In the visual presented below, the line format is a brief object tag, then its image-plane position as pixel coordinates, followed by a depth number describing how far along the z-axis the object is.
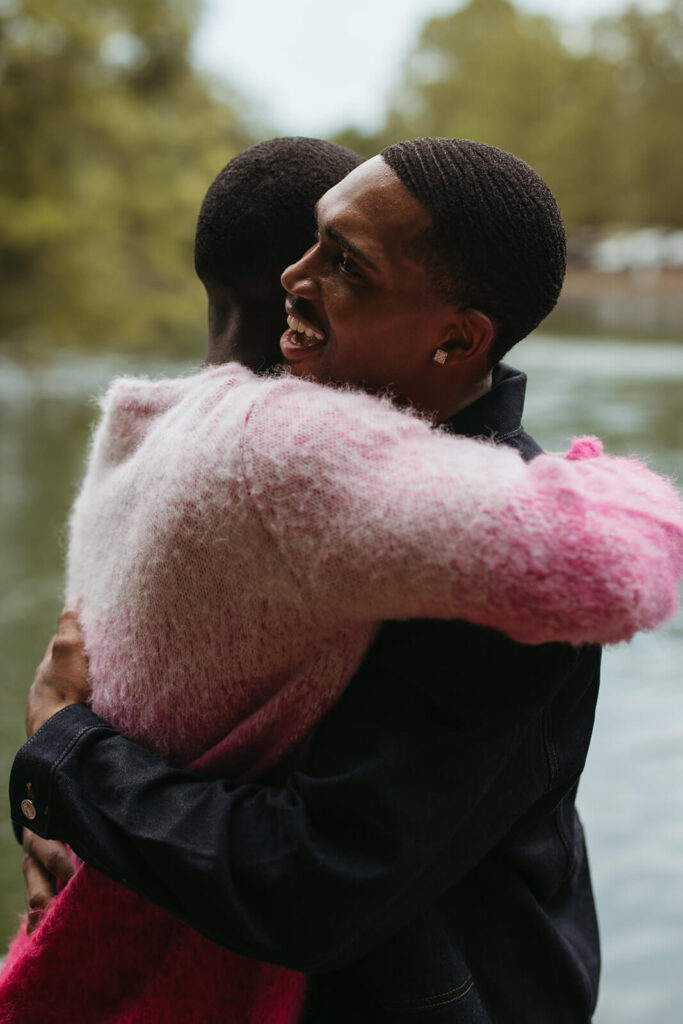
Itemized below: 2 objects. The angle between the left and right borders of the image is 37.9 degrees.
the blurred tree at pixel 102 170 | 8.47
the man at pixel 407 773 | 0.77
